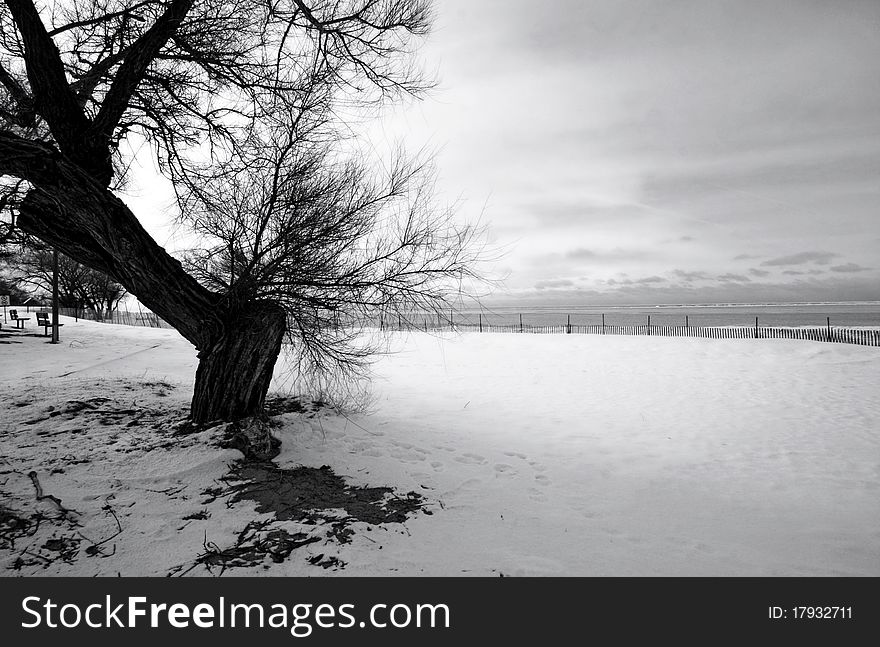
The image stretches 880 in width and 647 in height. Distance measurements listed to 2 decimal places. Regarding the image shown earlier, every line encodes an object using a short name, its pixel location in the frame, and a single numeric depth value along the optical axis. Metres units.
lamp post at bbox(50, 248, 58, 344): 19.47
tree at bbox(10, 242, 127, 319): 45.16
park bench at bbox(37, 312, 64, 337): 22.49
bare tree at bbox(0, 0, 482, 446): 5.46
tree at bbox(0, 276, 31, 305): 56.56
